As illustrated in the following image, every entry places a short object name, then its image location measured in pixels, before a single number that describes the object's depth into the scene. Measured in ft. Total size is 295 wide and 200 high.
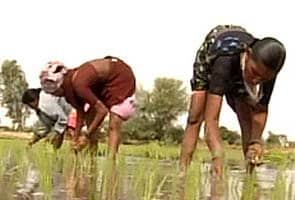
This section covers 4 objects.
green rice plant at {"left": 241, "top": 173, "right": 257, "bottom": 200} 14.42
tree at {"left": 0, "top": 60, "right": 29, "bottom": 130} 174.90
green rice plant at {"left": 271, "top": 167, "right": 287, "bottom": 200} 14.79
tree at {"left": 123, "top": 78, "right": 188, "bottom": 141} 156.52
